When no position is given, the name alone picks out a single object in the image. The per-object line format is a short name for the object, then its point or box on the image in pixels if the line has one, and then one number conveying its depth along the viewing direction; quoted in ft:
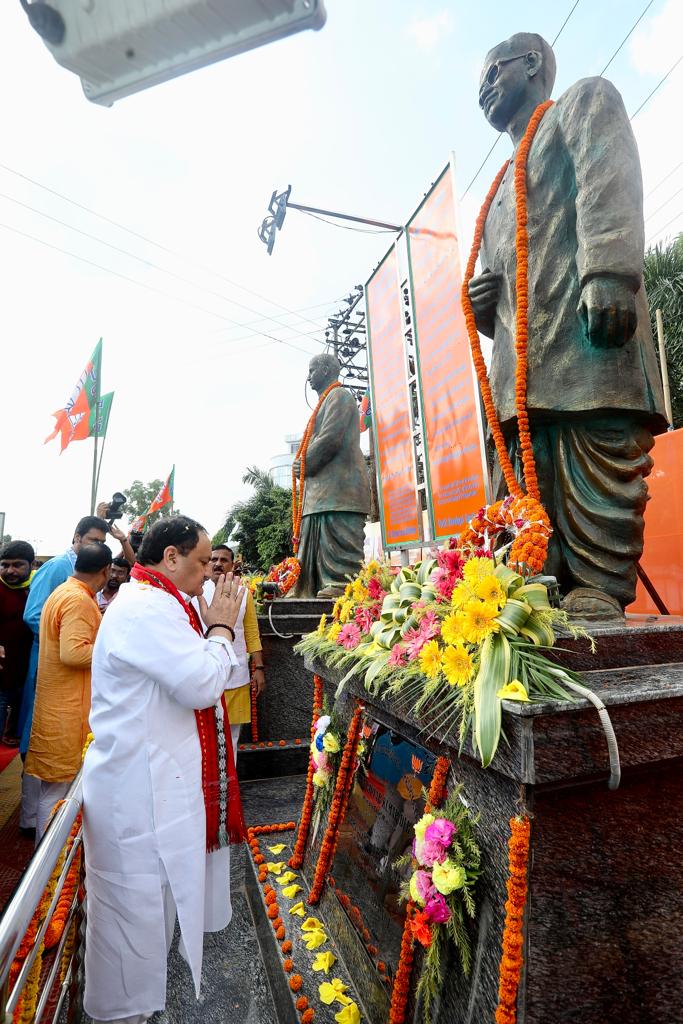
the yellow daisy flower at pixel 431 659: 5.34
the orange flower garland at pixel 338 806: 7.78
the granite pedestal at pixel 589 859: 4.19
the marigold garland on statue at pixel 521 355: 7.36
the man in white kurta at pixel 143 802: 6.02
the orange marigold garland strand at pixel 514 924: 4.07
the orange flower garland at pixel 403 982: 5.32
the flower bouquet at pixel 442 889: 4.63
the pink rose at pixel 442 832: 4.87
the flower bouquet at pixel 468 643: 4.58
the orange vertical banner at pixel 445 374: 12.01
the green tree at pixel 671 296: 44.45
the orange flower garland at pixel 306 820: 9.20
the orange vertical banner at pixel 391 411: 16.11
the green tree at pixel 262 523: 72.13
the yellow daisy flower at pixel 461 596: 5.38
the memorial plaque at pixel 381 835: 6.00
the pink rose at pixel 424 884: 4.86
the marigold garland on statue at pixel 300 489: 20.15
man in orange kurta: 10.23
